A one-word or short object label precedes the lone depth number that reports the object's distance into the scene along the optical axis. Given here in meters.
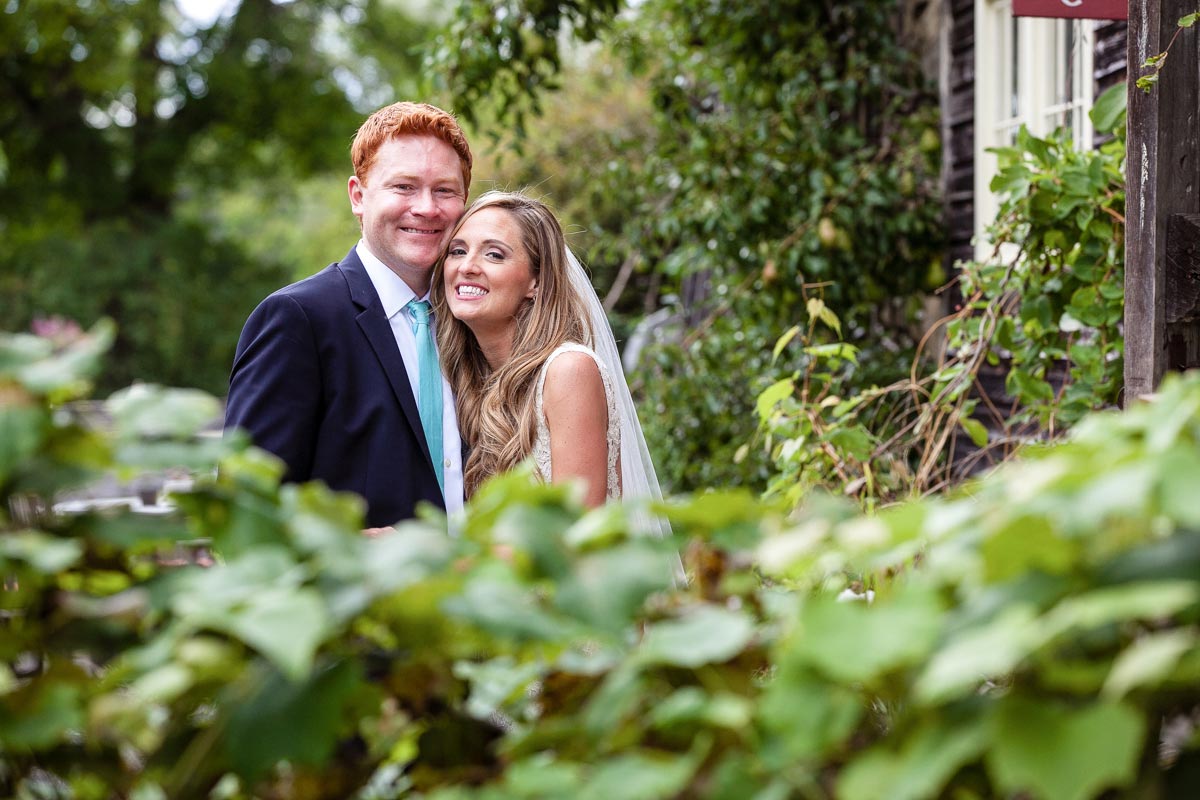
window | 5.12
